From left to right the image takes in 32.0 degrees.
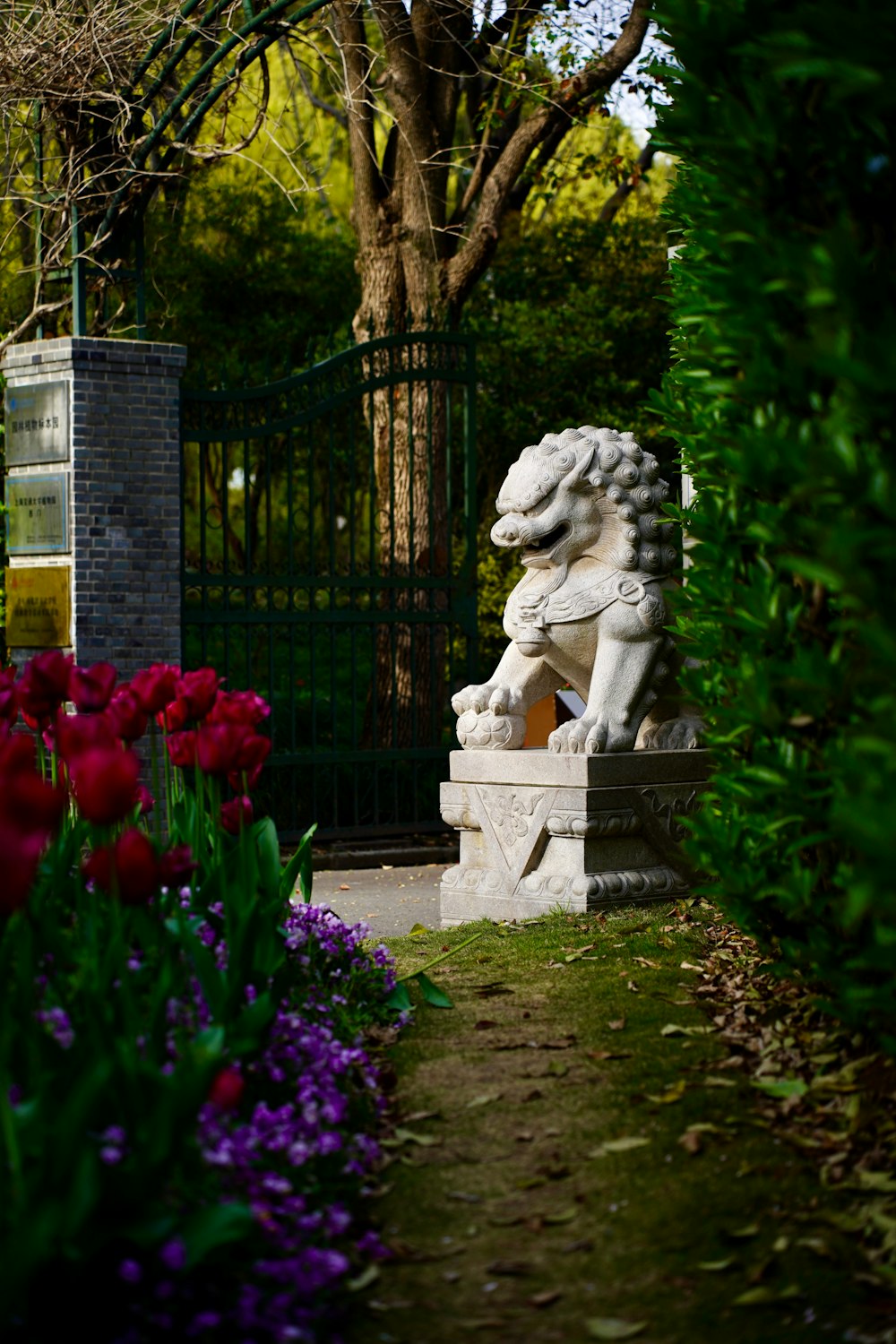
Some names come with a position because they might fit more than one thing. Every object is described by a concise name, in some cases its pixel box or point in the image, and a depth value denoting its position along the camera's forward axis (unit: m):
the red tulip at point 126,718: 3.94
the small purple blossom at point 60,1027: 3.15
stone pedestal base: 6.52
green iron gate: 9.74
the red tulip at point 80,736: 3.32
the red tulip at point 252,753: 3.79
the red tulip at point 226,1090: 2.72
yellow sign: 9.05
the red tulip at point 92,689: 3.89
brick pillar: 9.02
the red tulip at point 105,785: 2.82
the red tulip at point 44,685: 3.96
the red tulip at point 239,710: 3.86
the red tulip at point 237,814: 4.02
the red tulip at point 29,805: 2.53
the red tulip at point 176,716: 4.30
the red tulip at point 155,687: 4.12
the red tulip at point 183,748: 4.06
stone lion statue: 6.84
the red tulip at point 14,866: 2.39
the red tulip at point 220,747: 3.74
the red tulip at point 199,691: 4.26
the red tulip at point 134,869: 2.92
